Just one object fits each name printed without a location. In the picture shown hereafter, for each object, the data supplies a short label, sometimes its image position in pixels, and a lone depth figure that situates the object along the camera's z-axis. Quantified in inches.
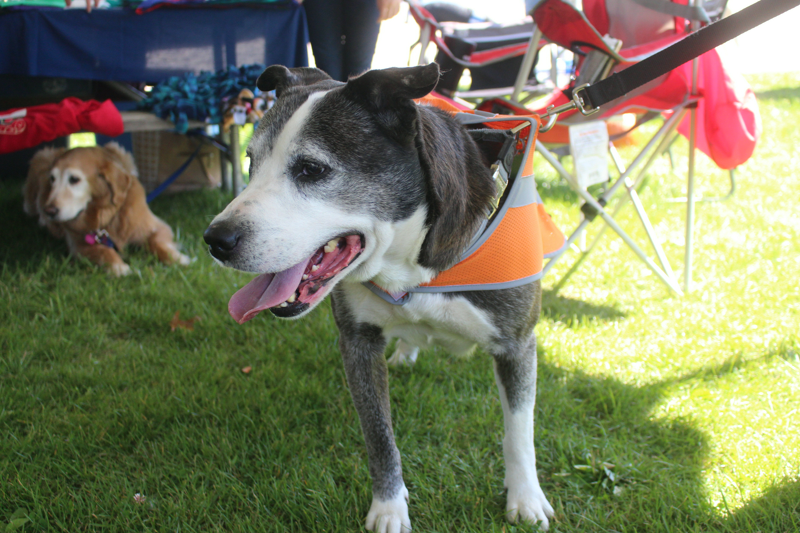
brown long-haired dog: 139.5
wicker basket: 195.5
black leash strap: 60.9
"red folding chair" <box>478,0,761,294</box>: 105.9
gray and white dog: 54.4
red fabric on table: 126.8
